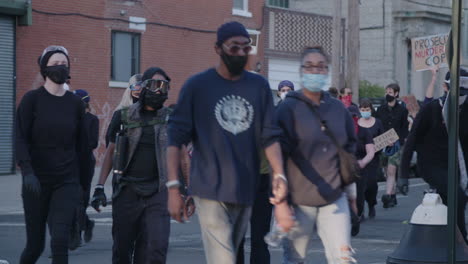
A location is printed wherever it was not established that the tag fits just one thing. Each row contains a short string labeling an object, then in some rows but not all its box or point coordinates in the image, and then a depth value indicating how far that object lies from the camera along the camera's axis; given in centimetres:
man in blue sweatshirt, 637
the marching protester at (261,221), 871
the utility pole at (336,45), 2530
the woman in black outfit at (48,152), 826
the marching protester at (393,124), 1794
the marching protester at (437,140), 1002
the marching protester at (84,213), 1204
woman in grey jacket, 698
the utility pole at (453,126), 700
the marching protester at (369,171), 1440
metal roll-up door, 2591
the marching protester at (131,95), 879
